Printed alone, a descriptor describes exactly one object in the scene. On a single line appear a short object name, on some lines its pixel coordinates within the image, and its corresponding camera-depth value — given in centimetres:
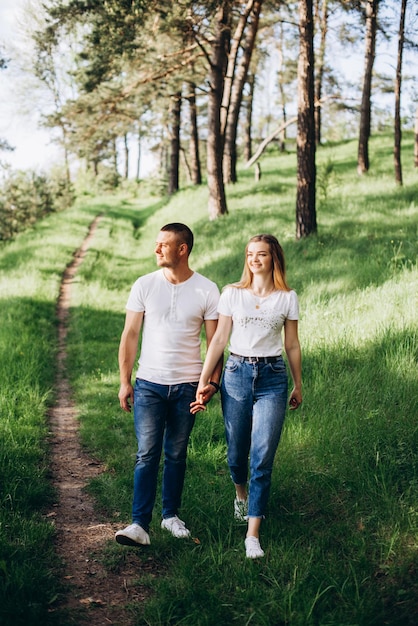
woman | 404
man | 414
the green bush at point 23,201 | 2722
